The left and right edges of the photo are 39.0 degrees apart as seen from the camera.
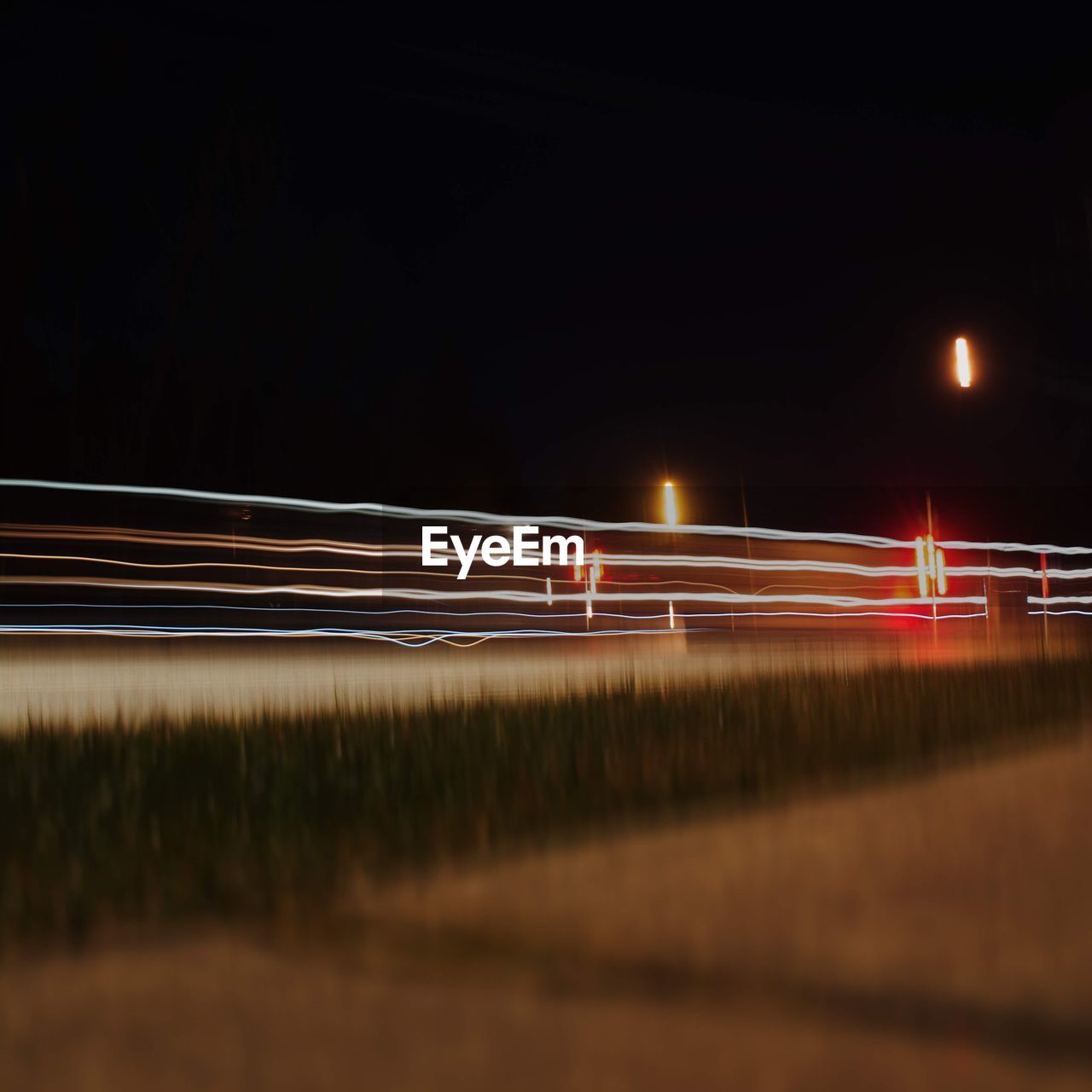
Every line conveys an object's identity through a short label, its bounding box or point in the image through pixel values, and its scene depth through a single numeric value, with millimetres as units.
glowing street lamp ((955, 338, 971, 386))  29391
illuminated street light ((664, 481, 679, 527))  45081
